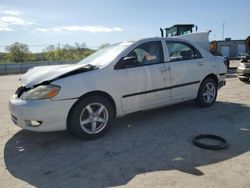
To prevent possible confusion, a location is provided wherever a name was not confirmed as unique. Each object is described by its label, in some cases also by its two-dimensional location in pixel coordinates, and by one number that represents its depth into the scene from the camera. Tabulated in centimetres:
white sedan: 286
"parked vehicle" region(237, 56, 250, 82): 700
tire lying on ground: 273
